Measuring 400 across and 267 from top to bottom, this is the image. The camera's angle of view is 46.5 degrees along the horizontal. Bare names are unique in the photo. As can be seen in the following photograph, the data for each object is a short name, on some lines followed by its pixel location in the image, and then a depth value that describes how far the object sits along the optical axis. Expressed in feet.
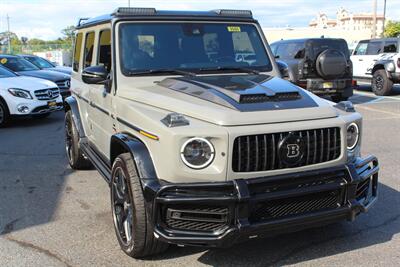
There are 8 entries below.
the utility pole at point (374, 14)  127.47
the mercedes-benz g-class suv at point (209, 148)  10.43
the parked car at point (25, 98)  34.06
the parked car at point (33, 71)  43.55
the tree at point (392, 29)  159.02
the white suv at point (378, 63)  48.47
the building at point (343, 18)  418.10
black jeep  39.65
